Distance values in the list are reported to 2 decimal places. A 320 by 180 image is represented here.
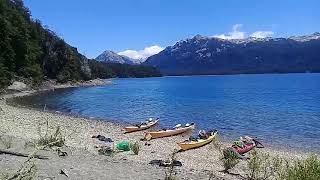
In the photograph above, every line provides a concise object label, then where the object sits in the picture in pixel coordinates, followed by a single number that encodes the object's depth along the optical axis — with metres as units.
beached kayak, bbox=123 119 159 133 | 21.13
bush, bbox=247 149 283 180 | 8.75
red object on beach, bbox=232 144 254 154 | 15.77
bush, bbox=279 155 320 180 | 5.39
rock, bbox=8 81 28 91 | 45.79
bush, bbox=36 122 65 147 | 10.19
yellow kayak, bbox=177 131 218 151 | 15.93
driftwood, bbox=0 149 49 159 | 8.58
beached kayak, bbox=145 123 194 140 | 18.95
